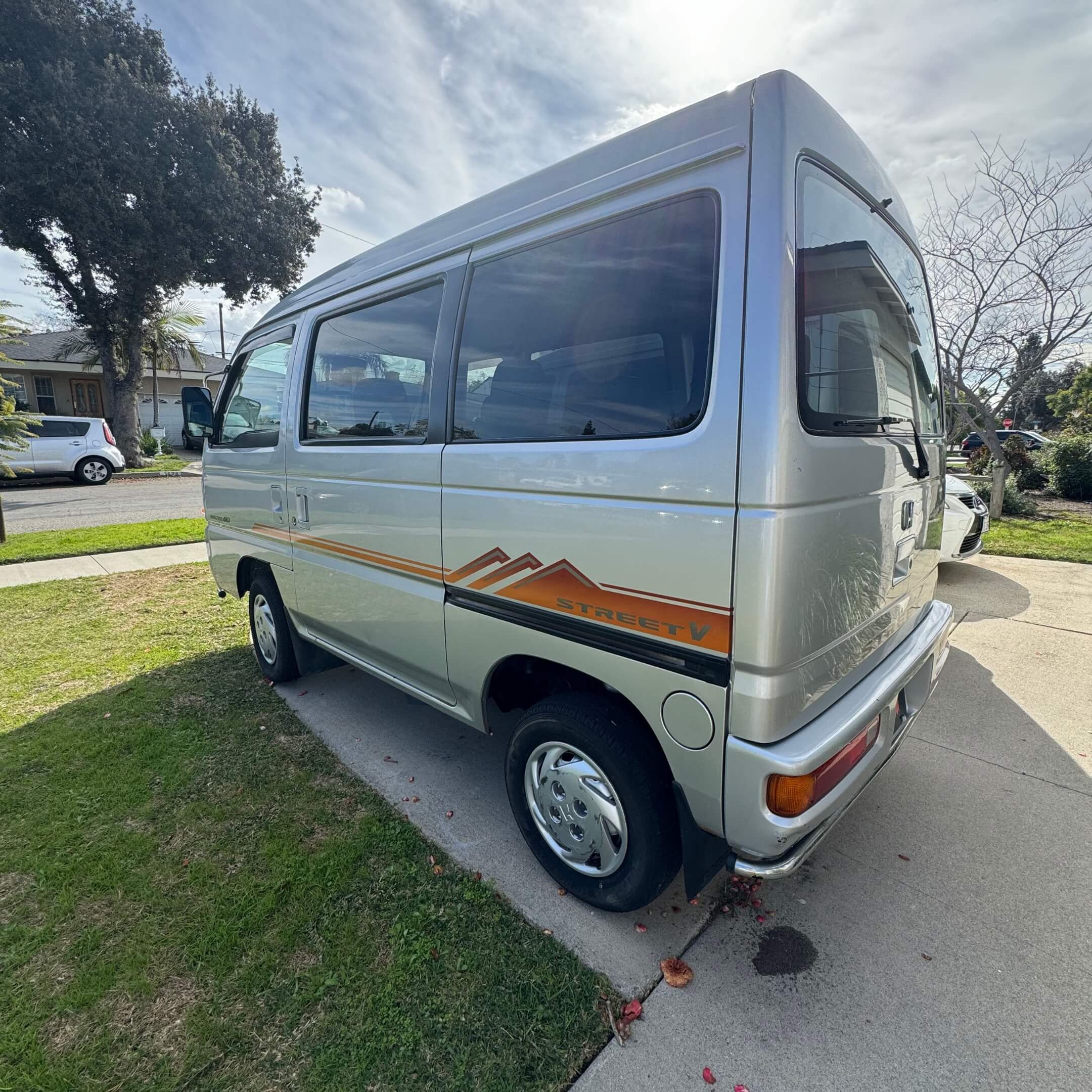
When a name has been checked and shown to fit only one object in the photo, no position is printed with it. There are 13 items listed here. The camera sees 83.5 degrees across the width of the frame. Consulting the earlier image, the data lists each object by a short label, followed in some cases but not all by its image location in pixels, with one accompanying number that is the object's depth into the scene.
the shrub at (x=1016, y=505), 10.17
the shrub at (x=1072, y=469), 11.70
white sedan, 5.77
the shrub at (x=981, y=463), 12.24
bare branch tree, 8.79
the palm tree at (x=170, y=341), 23.41
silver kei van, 1.56
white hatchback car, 14.63
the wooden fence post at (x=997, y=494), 9.84
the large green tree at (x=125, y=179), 14.82
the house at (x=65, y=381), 24.72
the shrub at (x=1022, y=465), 11.55
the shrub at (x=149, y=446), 23.17
